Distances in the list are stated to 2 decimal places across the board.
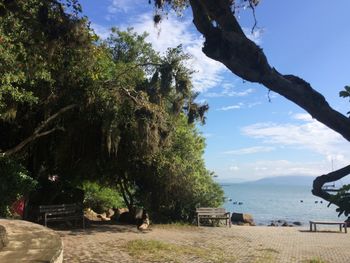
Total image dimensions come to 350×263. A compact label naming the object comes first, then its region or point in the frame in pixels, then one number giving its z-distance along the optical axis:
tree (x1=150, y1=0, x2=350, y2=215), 3.72
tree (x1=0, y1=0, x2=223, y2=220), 17.92
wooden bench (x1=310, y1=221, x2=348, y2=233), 22.33
